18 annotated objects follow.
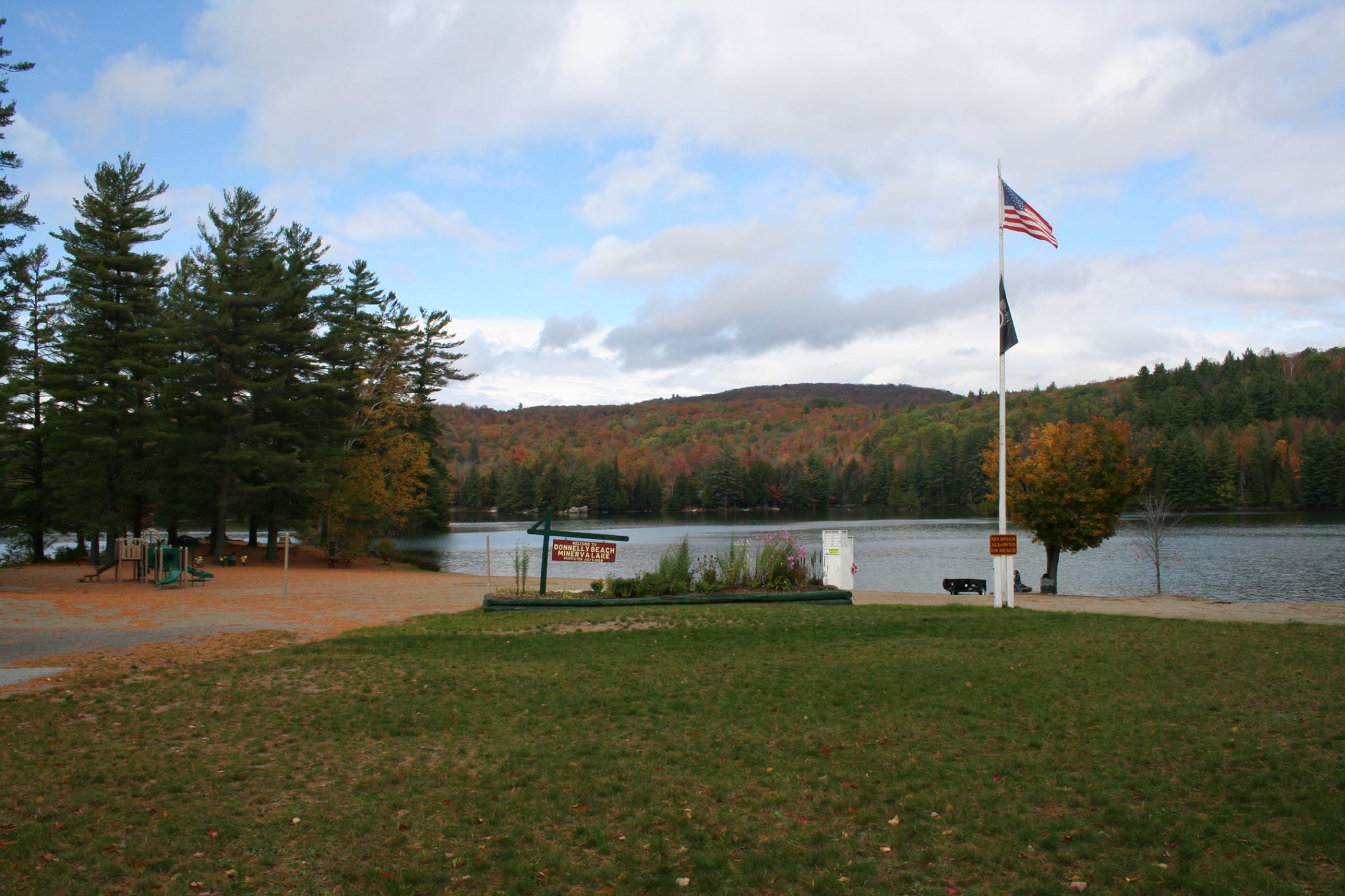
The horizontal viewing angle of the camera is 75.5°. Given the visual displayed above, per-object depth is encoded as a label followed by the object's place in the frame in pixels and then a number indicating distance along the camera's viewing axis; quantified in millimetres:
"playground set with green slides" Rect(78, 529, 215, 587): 22078
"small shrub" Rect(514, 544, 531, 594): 17547
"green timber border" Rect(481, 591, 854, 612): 15758
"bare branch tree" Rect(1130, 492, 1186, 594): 29891
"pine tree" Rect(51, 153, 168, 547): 29469
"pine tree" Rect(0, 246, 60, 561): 32656
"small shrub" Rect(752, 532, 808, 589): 17547
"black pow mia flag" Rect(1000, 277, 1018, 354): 15945
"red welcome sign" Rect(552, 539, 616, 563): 16656
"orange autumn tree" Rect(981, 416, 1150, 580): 26156
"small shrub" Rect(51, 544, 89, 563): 35219
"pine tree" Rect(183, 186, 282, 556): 31094
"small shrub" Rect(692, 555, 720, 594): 17203
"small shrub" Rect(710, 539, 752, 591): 17484
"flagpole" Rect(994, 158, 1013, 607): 15867
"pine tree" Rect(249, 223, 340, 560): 32031
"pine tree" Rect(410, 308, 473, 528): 49406
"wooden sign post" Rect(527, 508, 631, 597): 16688
